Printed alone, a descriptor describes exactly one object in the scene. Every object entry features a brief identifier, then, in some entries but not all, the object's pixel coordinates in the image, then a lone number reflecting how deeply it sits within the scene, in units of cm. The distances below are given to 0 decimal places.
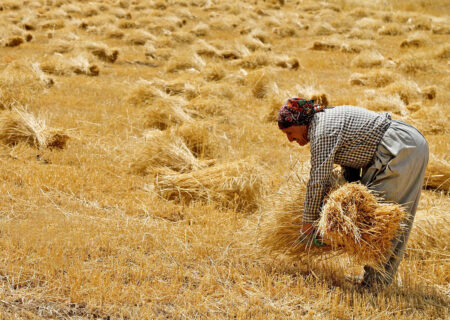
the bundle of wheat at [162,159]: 1057
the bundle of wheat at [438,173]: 1008
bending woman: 609
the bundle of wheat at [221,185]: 928
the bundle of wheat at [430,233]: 761
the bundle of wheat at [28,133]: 1155
